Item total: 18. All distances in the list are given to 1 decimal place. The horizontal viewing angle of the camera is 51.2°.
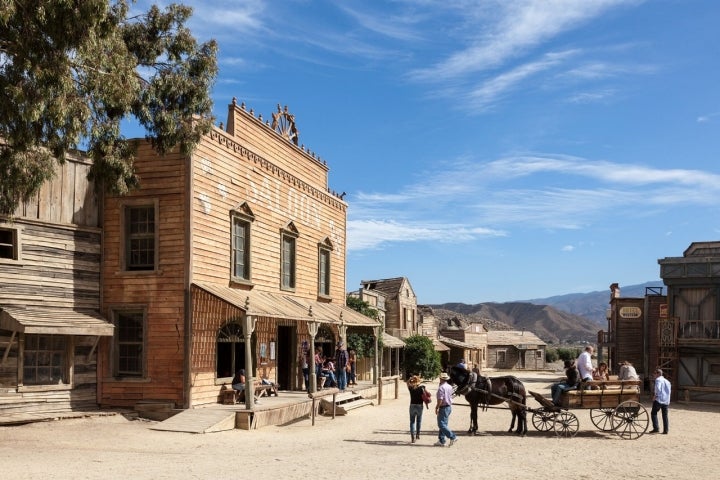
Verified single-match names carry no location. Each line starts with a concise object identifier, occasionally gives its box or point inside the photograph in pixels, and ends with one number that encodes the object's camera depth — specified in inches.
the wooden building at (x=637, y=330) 1455.5
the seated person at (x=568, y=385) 698.9
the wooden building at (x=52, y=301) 699.4
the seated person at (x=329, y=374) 1012.5
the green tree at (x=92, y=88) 547.2
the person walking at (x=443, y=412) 642.2
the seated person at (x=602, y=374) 762.4
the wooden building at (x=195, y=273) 776.9
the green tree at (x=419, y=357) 1769.2
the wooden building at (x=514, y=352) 2658.7
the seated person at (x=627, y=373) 786.2
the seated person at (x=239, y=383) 821.9
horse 719.1
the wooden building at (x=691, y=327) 1210.0
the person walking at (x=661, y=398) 735.1
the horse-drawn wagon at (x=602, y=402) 693.3
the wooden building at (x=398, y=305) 1865.2
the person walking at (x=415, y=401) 659.4
